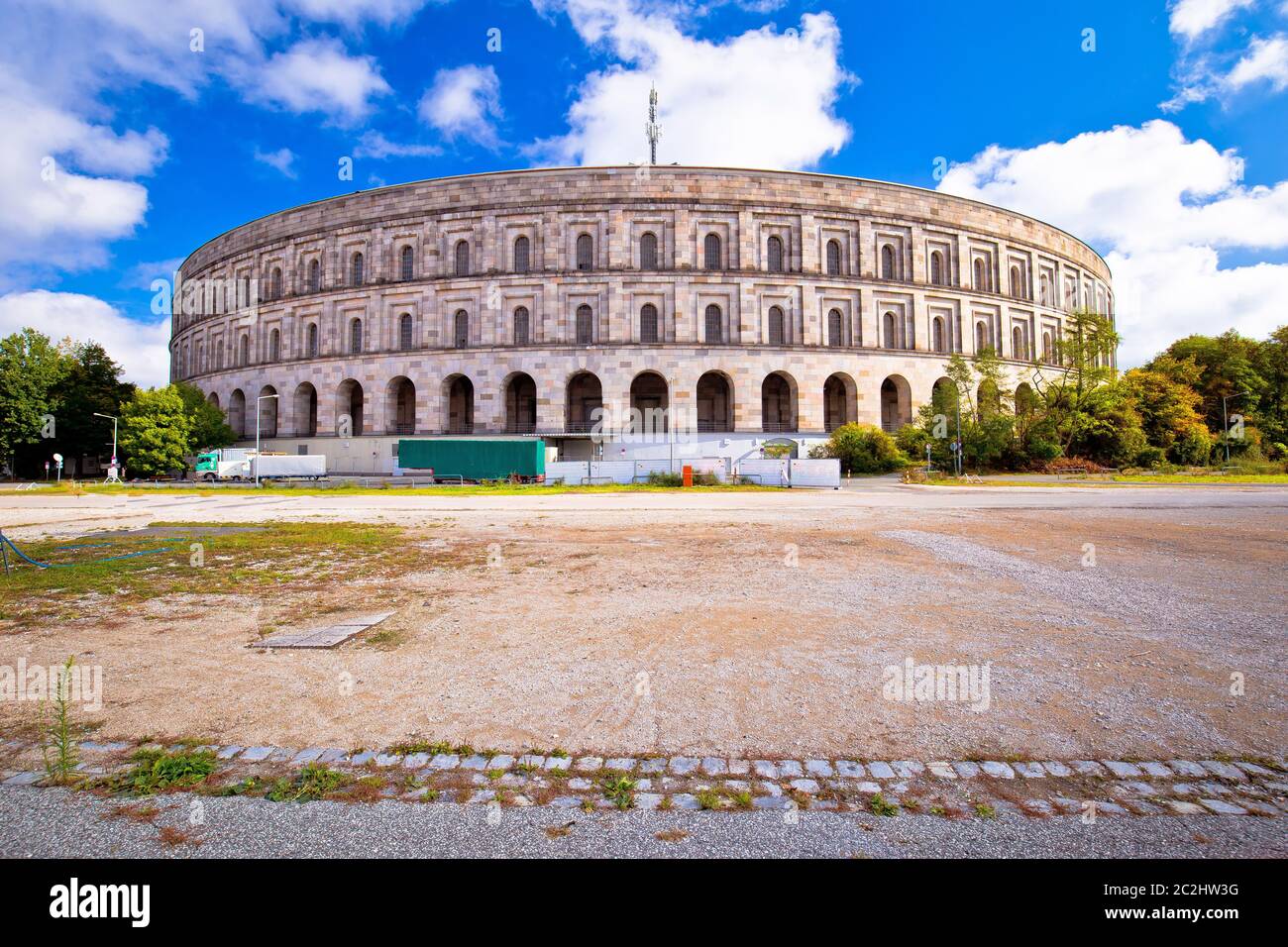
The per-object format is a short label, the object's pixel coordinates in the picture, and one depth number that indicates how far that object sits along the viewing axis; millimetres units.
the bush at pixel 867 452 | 39969
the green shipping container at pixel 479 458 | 38250
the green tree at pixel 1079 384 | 41188
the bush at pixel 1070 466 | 39312
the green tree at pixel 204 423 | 48875
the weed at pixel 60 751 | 3139
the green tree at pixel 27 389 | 54719
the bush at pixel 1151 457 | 41594
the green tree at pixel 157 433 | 45875
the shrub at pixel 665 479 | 34562
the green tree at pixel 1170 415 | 43500
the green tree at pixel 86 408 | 58625
